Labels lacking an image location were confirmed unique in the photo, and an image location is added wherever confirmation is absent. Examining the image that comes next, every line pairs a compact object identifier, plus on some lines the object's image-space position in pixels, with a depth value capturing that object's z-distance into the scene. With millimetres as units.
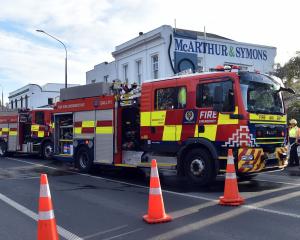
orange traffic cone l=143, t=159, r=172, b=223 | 4446
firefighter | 10318
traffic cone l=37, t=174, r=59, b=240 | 3232
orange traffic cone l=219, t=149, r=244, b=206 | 5231
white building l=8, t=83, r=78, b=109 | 36464
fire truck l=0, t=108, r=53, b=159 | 13796
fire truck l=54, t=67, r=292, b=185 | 6580
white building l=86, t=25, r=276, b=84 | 17868
